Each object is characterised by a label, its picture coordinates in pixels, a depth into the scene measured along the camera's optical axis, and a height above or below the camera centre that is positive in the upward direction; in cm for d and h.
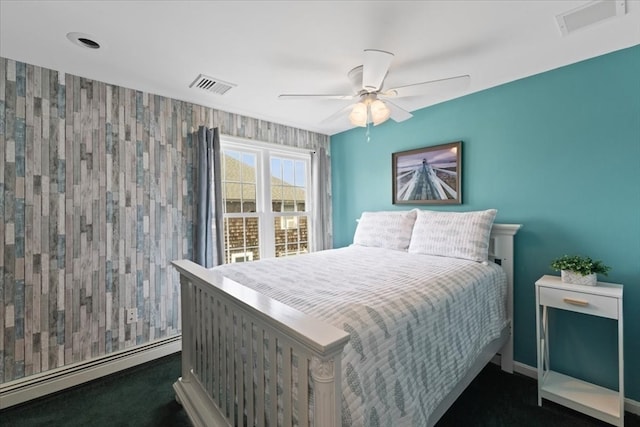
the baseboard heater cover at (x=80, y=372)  199 -122
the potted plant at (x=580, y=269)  187 -40
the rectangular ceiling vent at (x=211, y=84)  237 +113
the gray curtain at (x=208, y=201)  281 +14
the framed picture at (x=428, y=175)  278 +39
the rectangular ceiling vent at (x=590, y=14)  152 +109
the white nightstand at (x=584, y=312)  171 -90
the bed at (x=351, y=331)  95 -52
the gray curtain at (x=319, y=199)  388 +19
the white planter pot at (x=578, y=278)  187 -46
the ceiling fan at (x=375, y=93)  180 +84
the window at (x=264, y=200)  329 +18
